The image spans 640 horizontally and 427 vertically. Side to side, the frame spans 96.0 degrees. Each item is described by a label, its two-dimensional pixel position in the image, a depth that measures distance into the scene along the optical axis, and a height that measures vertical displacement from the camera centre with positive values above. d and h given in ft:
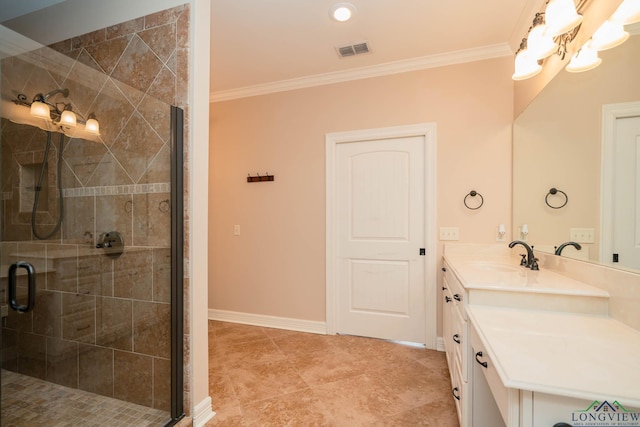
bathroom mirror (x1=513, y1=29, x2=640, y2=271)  4.13 +1.10
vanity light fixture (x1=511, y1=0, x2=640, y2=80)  3.99 +3.14
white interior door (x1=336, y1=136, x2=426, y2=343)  9.11 -0.86
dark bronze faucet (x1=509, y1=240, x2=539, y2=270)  6.38 -1.09
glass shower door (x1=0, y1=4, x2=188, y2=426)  5.39 -0.45
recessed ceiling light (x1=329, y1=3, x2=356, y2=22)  6.71 +4.75
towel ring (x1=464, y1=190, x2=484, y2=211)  8.44 +0.46
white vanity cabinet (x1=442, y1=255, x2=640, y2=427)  2.47 -1.47
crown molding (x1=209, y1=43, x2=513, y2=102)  8.41 +4.58
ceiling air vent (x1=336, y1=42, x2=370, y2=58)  8.25 +4.76
